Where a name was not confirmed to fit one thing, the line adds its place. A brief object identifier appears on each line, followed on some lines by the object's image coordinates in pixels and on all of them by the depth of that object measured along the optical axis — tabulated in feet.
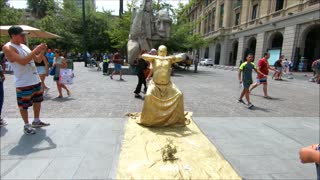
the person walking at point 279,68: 56.10
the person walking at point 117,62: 42.93
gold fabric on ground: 10.42
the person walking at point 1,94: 15.91
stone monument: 55.62
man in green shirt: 24.56
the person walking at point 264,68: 30.45
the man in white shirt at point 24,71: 13.30
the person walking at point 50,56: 46.59
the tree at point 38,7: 191.93
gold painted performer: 16.09
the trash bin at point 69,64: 28.73
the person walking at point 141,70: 28.23
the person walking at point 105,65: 52.80
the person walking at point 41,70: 24.45
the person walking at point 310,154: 4.58
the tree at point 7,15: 90.53
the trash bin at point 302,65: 79.27
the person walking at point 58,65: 25.94
